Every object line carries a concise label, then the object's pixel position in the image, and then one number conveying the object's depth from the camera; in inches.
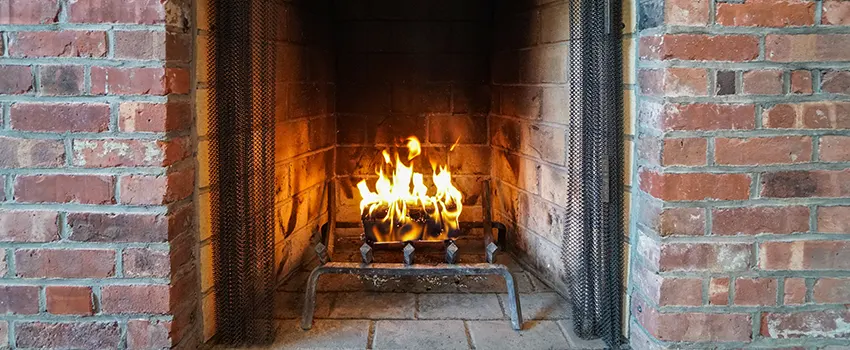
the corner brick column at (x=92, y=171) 60.0
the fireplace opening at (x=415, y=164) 69.2
